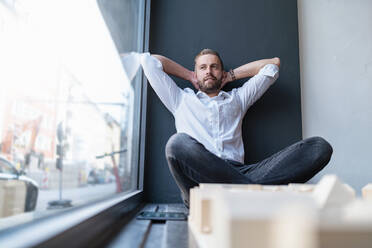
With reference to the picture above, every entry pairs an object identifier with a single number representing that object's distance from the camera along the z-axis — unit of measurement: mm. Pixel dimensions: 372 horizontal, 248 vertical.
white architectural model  288
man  1324
